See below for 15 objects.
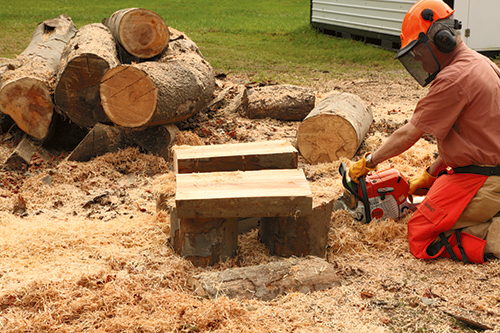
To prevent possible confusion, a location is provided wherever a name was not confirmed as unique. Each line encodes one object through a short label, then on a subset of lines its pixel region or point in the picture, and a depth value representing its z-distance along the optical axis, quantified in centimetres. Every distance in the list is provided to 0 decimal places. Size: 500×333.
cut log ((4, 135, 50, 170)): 541
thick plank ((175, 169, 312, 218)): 313
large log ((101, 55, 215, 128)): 516
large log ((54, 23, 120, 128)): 529
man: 324
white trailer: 1026
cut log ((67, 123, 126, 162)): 552
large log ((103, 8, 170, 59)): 609
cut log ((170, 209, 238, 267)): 335
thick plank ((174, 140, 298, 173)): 377
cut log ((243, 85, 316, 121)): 671
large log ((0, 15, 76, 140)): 548
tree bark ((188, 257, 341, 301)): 298
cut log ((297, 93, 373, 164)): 547
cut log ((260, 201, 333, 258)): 351
